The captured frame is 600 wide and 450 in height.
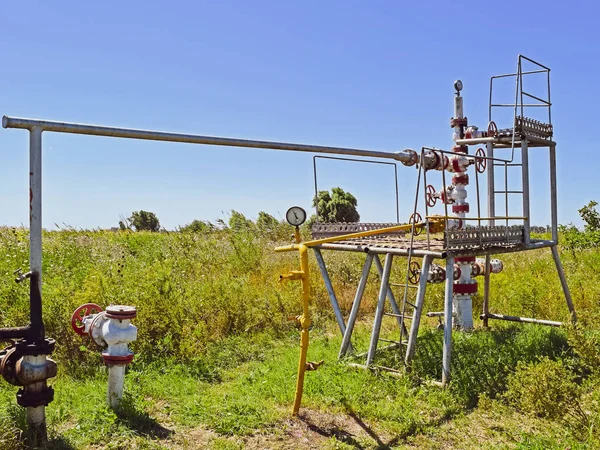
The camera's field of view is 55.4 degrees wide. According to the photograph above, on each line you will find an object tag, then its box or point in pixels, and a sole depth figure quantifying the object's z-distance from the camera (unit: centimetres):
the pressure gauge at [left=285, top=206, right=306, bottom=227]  530
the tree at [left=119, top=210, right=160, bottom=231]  3699
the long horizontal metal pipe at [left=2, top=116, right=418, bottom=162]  410
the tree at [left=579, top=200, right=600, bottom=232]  1412
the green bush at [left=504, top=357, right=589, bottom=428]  449
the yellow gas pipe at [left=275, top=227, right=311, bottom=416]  506
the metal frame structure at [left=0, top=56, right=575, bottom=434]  418
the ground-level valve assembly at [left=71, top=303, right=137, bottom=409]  471
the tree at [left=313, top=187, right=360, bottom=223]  3338
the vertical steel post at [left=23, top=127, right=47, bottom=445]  414
